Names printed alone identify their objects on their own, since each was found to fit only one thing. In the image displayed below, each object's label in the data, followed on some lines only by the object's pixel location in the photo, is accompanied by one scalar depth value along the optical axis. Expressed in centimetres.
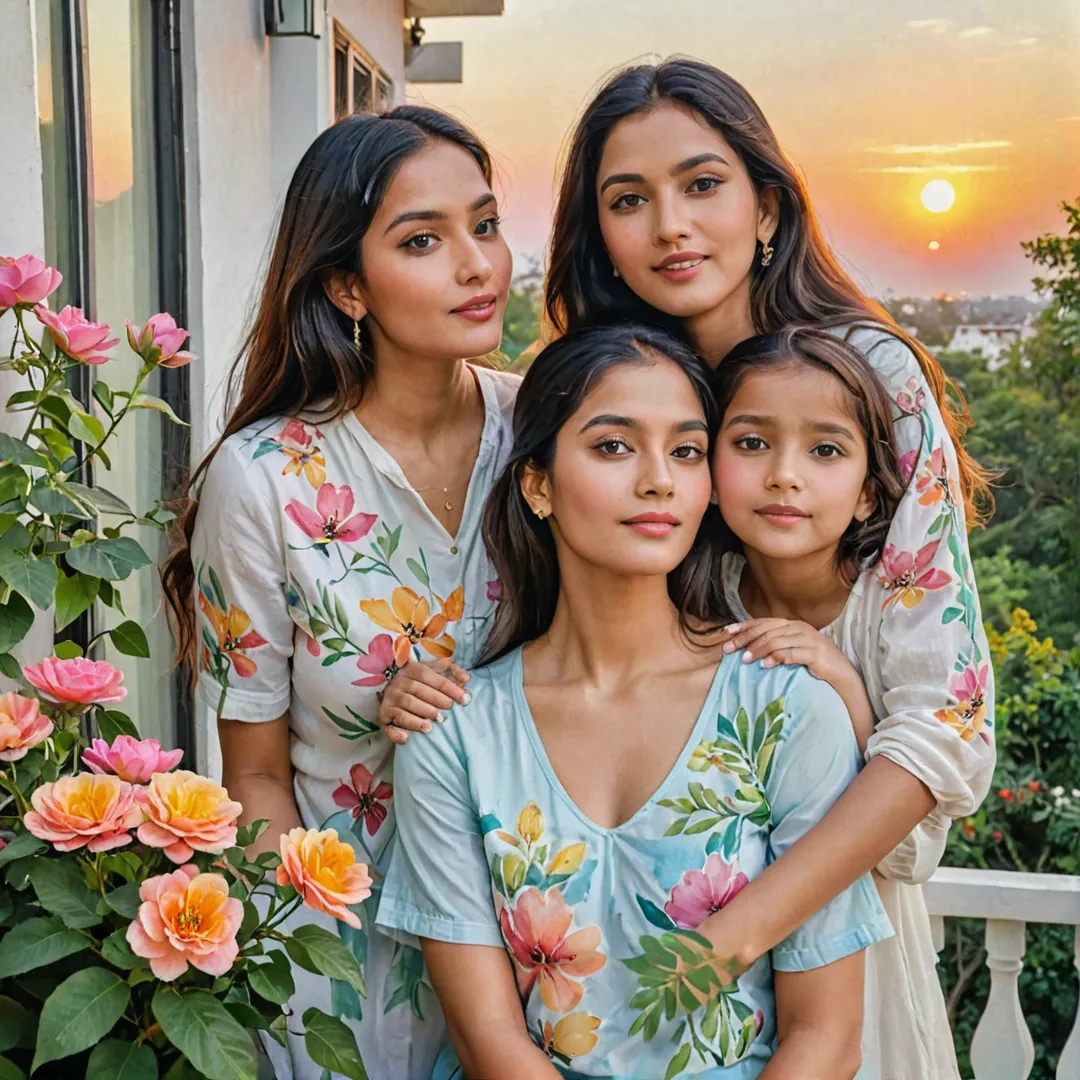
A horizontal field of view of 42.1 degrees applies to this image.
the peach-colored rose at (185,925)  117
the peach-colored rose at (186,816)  123
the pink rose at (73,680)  138
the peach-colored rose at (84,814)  121
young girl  165
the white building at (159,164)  195
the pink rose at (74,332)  147
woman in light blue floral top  151
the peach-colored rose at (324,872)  125
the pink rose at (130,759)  133
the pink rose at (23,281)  144
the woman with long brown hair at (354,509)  176
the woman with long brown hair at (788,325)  156
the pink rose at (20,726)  131
